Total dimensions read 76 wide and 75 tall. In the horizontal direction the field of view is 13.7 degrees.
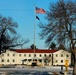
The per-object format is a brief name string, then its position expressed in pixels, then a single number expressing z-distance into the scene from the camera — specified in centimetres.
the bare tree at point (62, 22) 3797
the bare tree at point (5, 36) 7050
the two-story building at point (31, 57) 12684
